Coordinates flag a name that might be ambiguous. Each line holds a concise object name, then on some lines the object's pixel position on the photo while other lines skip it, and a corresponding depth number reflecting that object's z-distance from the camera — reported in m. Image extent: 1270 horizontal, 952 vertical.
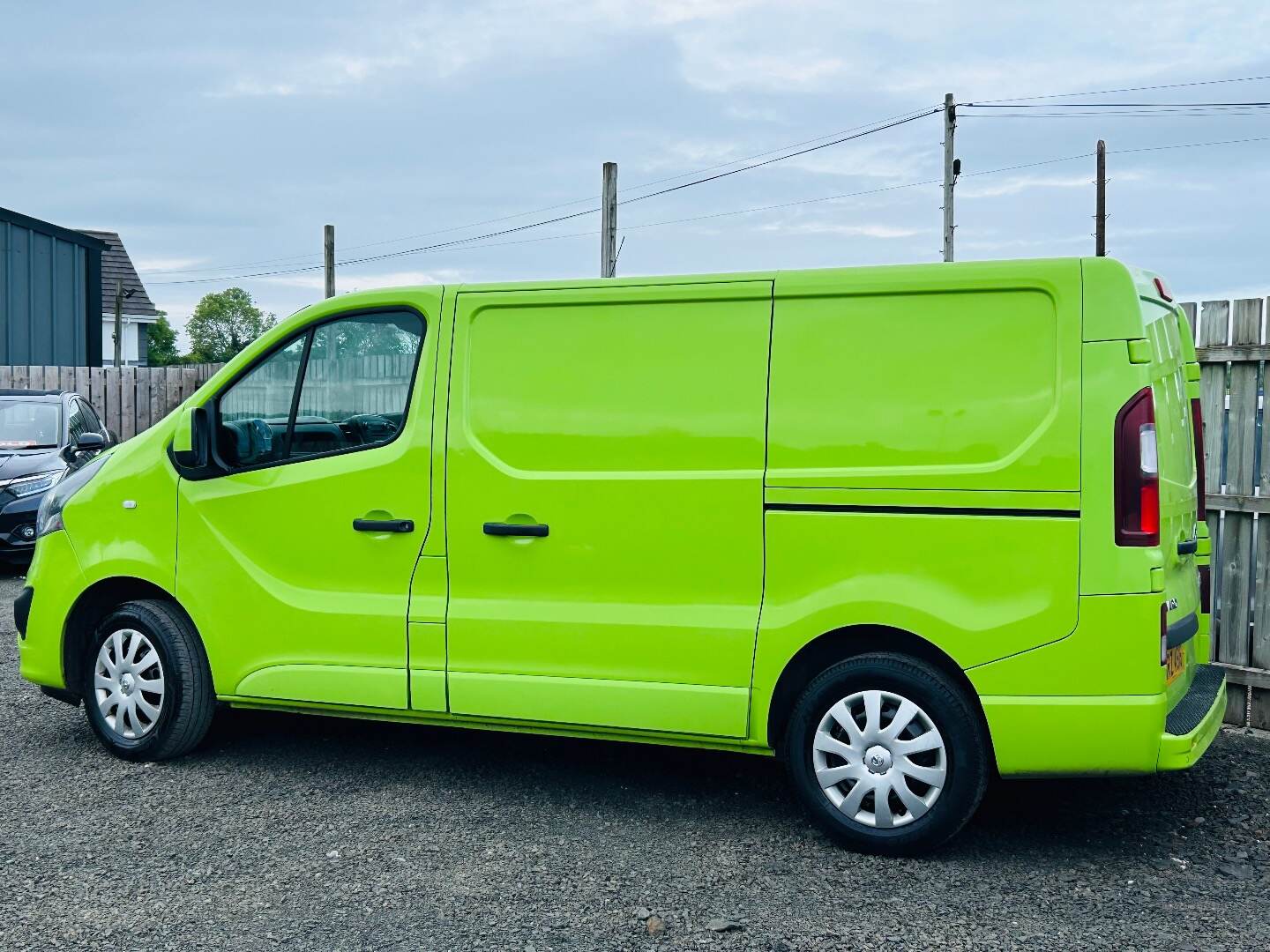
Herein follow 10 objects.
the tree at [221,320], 79.56
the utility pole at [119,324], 46.81
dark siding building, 26.19
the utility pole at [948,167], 28.20
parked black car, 11.12
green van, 4.18
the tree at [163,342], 63.97
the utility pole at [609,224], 23.95
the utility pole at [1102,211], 33.59
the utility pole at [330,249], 33.75
